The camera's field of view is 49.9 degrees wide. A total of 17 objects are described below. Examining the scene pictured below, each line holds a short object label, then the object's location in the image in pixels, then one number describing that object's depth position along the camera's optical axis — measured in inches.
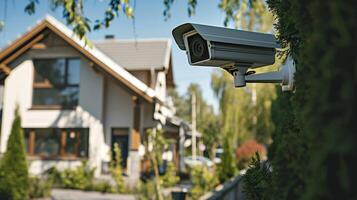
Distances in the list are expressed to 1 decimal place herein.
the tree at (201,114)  1294.8
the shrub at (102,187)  571.0
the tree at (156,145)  485.3
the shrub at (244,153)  761.3
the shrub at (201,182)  411.6
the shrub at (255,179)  87.1
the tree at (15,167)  458.3
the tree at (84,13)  172.2
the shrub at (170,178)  552.1
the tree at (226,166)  567.5
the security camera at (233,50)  76.7
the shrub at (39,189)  499.4
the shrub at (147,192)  341.1
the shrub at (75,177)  596.4
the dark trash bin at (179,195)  165.2
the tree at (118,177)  555.8
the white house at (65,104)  649.0
